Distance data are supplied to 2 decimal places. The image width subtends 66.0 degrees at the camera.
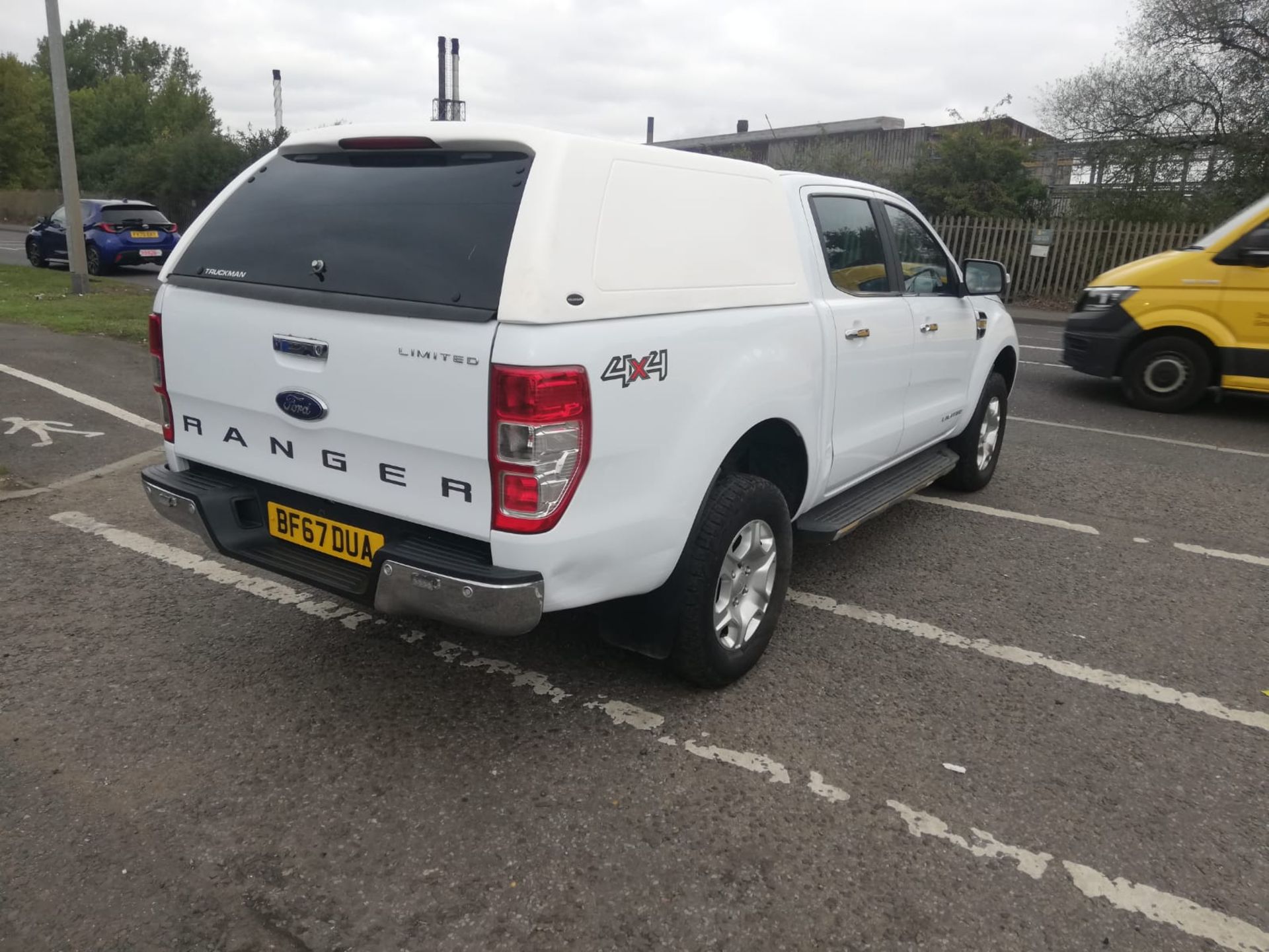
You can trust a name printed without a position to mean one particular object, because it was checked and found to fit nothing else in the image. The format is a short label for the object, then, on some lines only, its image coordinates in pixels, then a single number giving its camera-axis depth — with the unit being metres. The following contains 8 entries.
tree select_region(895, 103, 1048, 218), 21.41
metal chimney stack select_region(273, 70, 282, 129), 42.18
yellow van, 8.43
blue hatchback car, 18.42
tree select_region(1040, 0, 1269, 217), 19.48
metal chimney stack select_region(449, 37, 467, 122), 29.69
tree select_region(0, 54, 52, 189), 54.22
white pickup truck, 2.71
